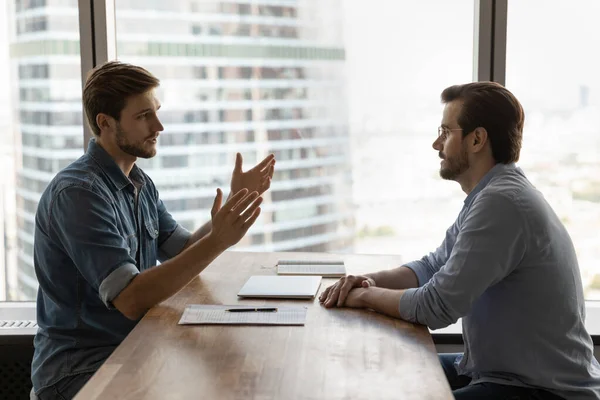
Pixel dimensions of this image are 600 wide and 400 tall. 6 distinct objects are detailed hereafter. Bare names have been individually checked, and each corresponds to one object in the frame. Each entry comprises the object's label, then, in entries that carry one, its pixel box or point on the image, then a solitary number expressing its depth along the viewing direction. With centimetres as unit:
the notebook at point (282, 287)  216
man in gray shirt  184
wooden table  144
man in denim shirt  200
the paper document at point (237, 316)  189
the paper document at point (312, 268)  247
